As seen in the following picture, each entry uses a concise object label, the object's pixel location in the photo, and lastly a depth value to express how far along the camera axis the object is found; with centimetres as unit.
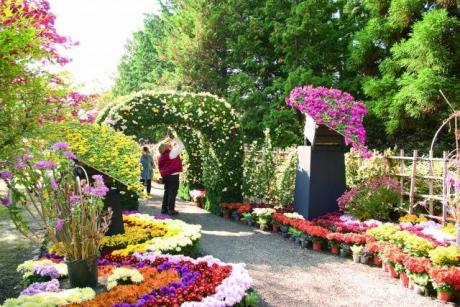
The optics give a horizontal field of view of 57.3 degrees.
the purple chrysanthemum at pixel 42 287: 432
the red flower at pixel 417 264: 502
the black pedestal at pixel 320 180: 880
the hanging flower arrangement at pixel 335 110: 827
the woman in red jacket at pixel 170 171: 996
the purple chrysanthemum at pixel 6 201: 364
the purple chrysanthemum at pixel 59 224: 401
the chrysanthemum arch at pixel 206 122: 984
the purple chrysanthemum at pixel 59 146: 387
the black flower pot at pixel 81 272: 438
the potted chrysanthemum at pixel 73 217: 428
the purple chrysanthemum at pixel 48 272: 477
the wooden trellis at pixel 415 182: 780
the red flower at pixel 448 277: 467
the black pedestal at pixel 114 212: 636
